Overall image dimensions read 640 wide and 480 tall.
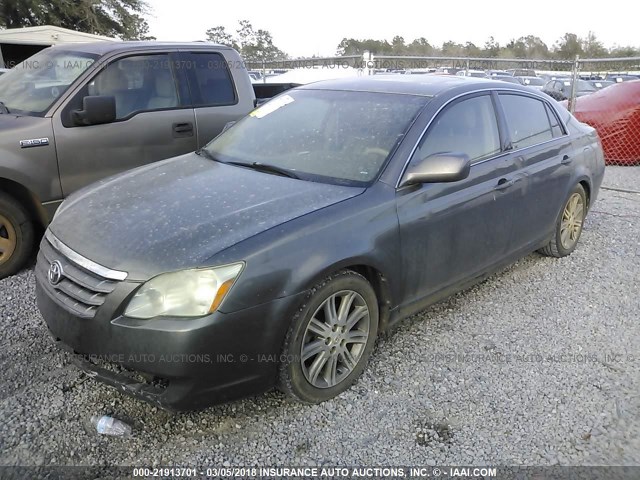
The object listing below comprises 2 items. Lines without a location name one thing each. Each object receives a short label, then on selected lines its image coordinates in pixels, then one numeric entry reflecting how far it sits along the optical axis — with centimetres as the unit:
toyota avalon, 244
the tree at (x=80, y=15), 2539
